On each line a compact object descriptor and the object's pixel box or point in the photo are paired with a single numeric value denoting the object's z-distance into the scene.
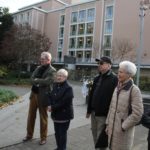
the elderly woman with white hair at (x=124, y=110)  4.36
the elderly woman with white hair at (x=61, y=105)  5.79
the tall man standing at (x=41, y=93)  6.65
